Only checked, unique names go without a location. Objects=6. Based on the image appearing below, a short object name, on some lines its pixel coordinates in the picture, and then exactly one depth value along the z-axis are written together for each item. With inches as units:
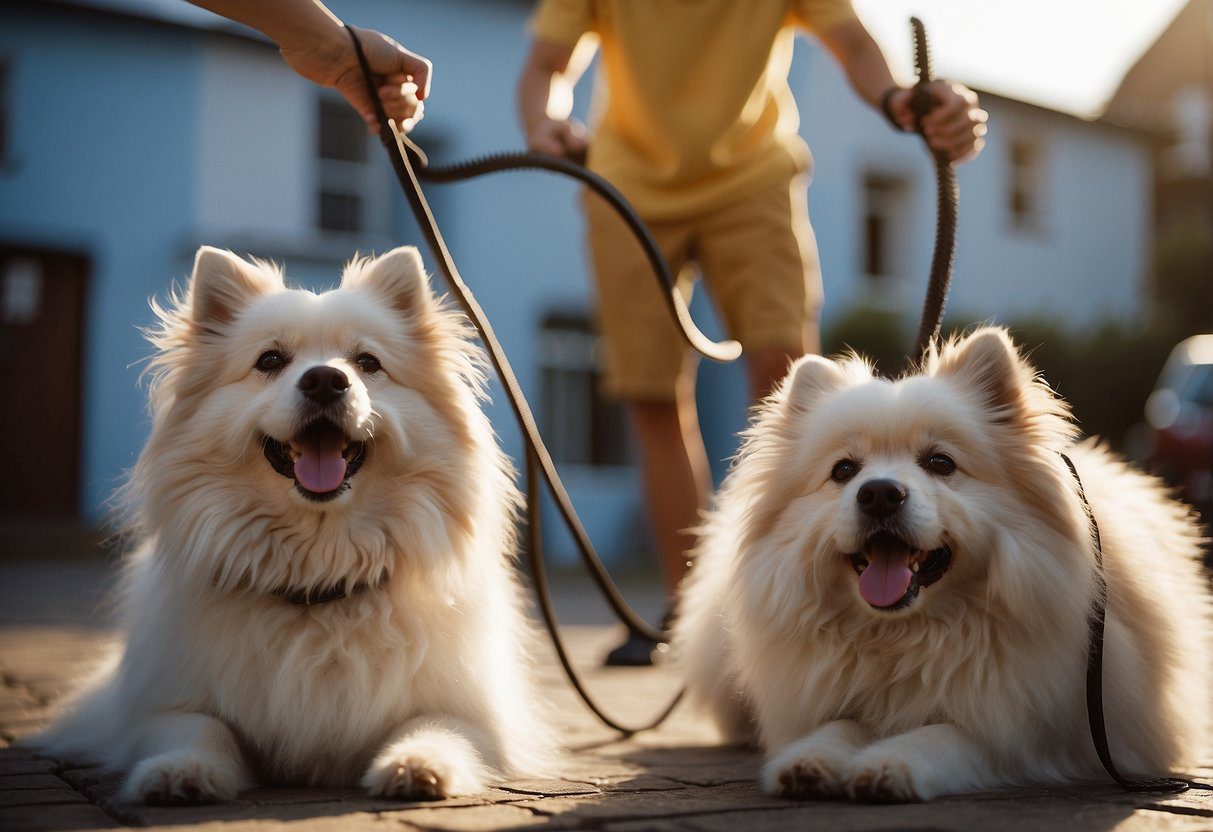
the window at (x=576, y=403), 657.0
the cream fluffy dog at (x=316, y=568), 106.5
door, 555.5
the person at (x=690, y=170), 166.2
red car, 398.9
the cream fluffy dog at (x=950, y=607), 104.0
